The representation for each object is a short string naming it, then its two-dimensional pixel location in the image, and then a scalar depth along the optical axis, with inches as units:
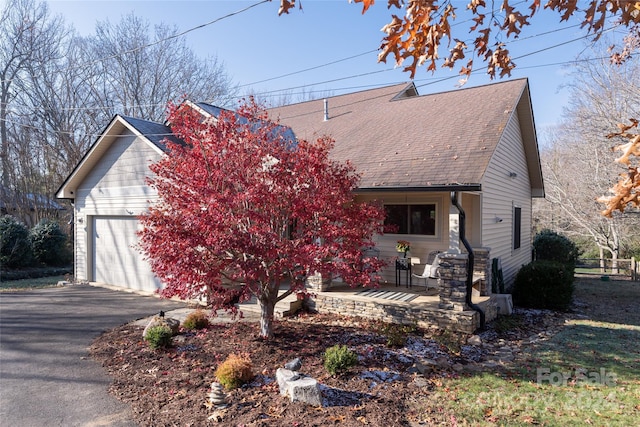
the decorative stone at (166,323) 256.8
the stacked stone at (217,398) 167.2
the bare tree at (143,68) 903.7
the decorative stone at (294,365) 200.8
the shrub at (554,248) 575.8
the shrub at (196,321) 278.4
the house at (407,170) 325.4
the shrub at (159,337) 234.4
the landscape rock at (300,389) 167.3
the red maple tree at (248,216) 221.6
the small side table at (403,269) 354.3
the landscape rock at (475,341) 255.4
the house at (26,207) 793.4
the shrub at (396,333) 245.1
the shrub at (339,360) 197.8
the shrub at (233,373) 182.9
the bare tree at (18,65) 768.4
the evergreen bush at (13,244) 588.1
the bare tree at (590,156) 675.2
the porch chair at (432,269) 313.7
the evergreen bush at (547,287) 371.6
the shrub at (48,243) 628.7
